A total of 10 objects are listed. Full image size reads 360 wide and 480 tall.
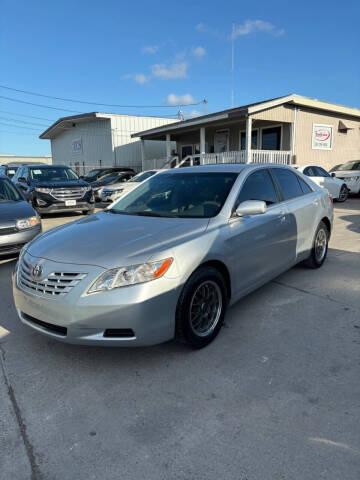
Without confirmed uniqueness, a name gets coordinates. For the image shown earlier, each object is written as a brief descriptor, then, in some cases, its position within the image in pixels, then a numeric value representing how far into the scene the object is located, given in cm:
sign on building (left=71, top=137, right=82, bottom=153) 2878
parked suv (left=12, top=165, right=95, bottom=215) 1017
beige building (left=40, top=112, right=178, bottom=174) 2386
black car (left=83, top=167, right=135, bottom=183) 1828
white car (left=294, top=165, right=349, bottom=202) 1211
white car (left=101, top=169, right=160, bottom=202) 1274
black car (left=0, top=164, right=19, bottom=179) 1733
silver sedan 244
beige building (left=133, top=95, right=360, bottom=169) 1423
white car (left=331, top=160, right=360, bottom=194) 1452
